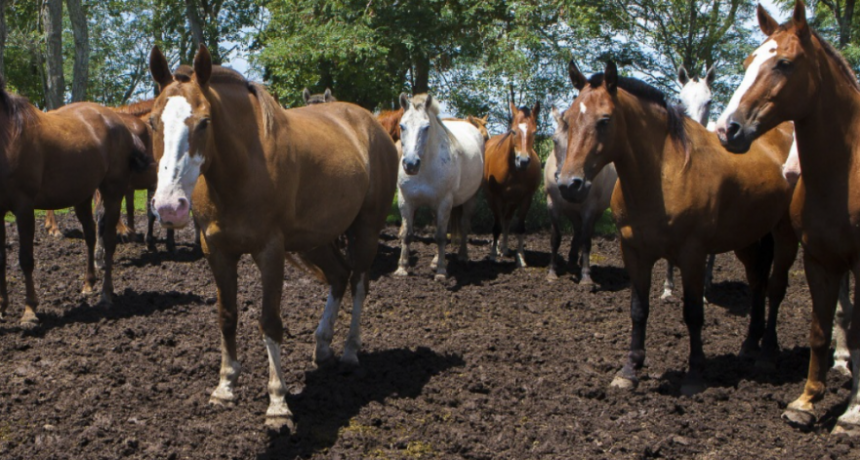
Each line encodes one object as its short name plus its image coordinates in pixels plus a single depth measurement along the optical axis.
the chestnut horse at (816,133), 4.30
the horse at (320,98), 10.55
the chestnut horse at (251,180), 4.03
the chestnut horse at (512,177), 10.63
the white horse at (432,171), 9.54
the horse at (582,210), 9.77
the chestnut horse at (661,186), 5.03
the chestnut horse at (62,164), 7.19
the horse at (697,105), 8.60
